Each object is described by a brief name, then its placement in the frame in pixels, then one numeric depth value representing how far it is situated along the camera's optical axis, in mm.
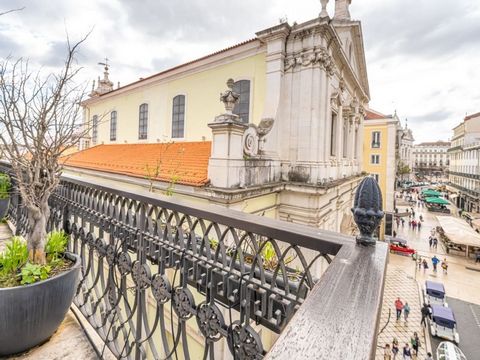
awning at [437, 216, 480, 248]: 18578
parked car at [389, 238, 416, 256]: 20219
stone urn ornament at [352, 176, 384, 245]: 1215
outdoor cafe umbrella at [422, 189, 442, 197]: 41672
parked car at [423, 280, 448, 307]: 12469
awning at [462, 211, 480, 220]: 30222
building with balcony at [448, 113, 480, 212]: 36338
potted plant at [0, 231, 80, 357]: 1745
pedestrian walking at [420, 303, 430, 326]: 11656
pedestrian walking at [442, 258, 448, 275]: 16828
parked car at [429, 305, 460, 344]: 10625
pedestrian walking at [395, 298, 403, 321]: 11977
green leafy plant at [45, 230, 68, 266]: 2230
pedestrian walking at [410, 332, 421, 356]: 9828
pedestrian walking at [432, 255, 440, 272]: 17219
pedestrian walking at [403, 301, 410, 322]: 12086
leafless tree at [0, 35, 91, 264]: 2123
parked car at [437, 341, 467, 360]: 8692
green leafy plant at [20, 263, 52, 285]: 1818
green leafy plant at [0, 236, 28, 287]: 1883
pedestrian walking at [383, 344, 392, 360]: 9025
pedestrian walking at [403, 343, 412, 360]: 9359
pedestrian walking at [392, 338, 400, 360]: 9539
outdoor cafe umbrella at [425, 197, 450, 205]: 34128
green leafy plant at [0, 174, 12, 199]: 4453
